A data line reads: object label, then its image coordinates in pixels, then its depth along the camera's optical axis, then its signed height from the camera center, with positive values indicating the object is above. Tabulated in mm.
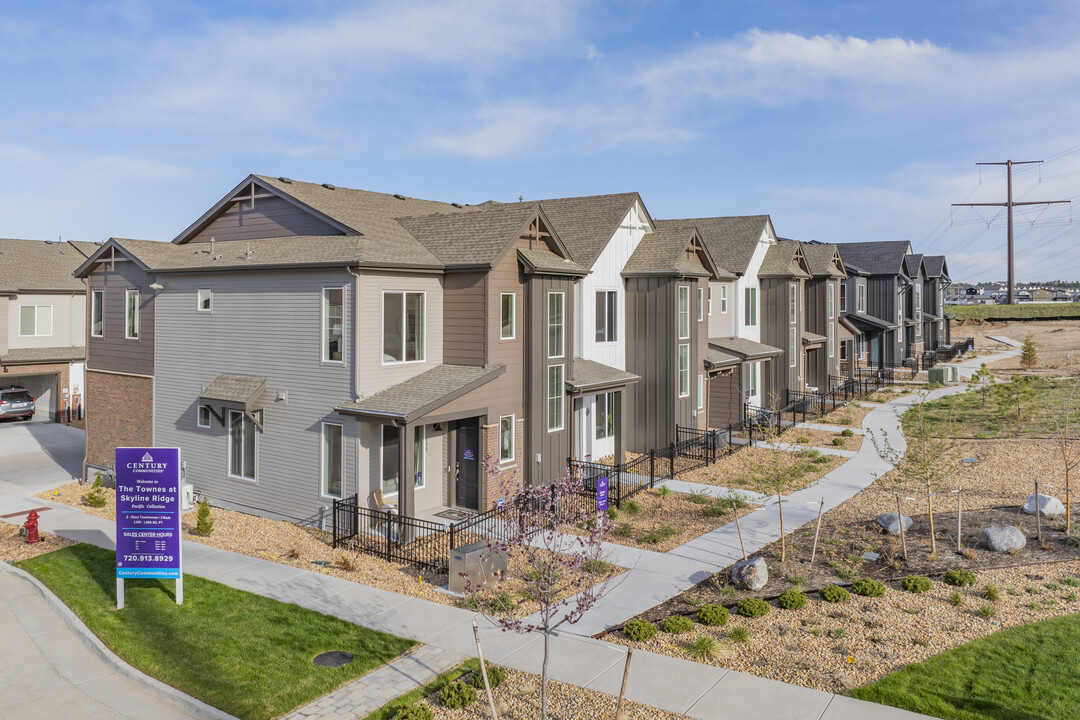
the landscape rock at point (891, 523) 16500 -3789
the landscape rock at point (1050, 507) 16812 -3452
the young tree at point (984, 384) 33500 -1369
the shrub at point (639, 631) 11648 -4356
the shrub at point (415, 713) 9180 -4470
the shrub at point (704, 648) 11031 -4404
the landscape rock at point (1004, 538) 14750 -3683
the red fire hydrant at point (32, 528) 17500 -4059
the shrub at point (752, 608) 12336 -4236
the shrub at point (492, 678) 10242 -4516
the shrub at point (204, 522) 17917 -4049
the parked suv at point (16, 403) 36312 -2300
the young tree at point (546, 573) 9031 -2748
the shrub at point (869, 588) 12938 -4086
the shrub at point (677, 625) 11852 -4338
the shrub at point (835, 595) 12719 -4123
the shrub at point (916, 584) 13039 -4051
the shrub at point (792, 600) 12555 -4159
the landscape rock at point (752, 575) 13680 -4095
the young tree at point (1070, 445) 16062 -2850
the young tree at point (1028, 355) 46406 +100
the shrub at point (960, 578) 13188 -3988
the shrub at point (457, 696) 9641 -4481
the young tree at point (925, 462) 15398 -2267
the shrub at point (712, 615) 12133 -4286
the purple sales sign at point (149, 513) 13359 -2861
